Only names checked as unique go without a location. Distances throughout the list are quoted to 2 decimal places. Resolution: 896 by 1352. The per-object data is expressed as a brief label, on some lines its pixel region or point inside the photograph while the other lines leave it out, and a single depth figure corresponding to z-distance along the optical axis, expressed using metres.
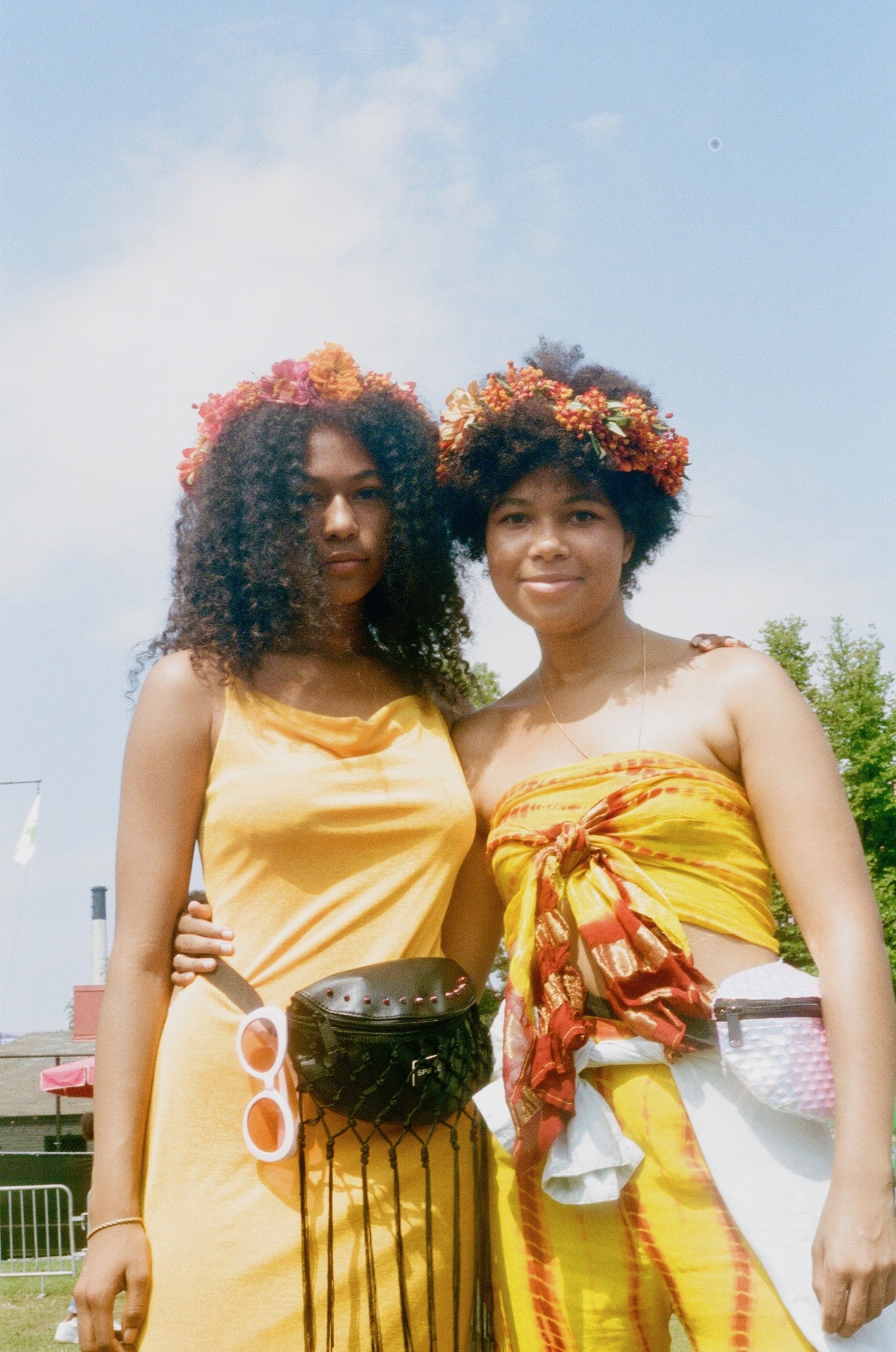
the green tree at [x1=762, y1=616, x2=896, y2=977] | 20.58
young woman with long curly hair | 2.23
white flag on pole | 20.89
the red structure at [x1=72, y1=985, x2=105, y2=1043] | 23.48
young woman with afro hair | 2.07
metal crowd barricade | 14.30
